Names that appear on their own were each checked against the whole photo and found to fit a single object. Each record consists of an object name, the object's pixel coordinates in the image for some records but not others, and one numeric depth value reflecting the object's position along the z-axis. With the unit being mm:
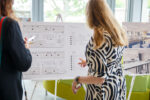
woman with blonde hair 1354
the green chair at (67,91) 3055
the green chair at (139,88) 2926
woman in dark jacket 1271
